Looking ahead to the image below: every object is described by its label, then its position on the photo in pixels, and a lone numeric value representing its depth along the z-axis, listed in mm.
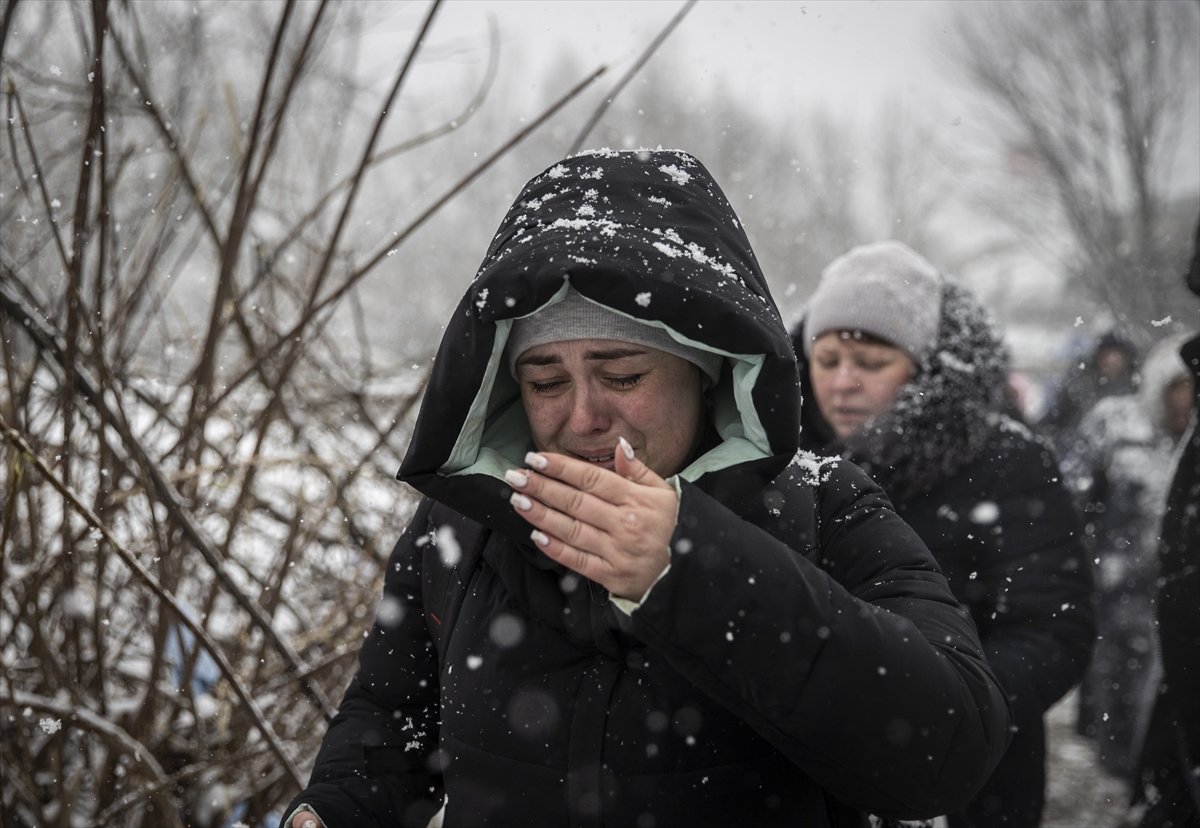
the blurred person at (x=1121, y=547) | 4875
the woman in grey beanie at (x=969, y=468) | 2004
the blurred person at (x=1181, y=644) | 2318
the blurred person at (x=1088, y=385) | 5461
